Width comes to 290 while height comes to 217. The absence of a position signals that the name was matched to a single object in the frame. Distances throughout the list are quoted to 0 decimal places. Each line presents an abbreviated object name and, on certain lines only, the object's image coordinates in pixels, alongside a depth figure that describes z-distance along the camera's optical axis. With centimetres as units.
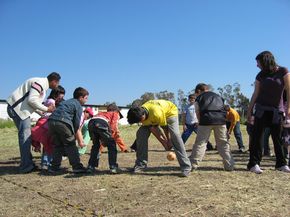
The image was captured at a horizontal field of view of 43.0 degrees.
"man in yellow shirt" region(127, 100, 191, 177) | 603
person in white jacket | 713
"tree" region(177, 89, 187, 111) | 7552
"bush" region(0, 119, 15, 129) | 3365
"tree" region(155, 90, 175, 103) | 7771
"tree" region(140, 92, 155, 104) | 6676
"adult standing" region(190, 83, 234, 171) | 651
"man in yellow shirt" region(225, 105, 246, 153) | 1066
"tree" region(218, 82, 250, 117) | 6930
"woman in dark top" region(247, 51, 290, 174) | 630
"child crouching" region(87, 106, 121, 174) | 670
